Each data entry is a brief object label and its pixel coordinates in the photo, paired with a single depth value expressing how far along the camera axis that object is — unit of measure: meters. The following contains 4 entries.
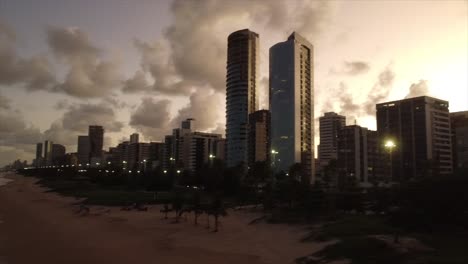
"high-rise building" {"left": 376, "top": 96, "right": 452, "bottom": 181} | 151.12
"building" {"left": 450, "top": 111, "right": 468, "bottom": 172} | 149.44
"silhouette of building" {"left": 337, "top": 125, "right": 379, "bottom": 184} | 182.12
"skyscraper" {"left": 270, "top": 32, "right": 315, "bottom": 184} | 198.38
